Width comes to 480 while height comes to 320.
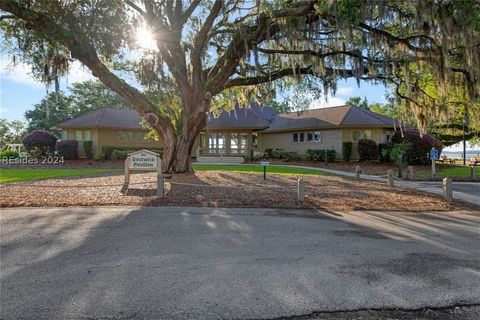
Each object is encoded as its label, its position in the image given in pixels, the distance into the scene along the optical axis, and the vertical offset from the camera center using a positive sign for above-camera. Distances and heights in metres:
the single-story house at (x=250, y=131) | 25.62 +1.80
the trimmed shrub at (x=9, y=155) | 26.97 +0.09
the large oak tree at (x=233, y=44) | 10.06 +3.89
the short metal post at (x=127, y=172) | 10.57 -0.58
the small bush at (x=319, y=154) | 25.03 -0.24
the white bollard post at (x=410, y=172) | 16.65 -1.13
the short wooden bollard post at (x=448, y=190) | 10.11 -1.26
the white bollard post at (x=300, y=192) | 9.23 -1.14
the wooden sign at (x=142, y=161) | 10.46 -0.23
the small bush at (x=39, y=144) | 25.91 +0.93
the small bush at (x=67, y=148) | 25.52 +0.55
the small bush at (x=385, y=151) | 23.23 -0.07
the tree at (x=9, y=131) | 50.00 +3.90
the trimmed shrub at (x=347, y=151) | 24.77 -0.02
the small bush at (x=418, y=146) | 22.86 +0.24
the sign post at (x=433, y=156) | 17.53 -0.36
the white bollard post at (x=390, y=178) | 13.41 -1.15
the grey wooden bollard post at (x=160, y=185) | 9.08 -0.87
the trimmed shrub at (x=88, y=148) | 25.89 +0.53
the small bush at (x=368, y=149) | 24.02 +0.10
